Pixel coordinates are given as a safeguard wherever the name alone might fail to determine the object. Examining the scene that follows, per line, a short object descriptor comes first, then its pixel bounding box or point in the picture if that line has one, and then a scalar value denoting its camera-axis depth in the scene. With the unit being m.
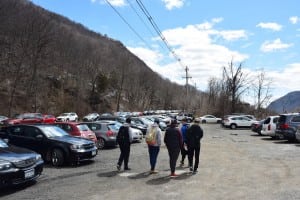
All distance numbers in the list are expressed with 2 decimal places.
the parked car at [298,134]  15.57
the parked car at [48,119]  29.40
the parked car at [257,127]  22.54
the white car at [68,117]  39.99
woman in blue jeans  8.40
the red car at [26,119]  27.37
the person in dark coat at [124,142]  8.86
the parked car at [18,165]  6.32
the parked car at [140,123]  21.23
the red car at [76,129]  12.25
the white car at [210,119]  46.67
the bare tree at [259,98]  59.13
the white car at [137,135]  17.43
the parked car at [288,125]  16.58
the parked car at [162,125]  27.63
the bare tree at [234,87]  52.72
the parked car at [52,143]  9.47
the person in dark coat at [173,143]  8.07
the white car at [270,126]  19.45
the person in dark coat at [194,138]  8.43
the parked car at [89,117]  43.25
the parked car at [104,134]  14.49
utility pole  45.93
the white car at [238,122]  32.11
